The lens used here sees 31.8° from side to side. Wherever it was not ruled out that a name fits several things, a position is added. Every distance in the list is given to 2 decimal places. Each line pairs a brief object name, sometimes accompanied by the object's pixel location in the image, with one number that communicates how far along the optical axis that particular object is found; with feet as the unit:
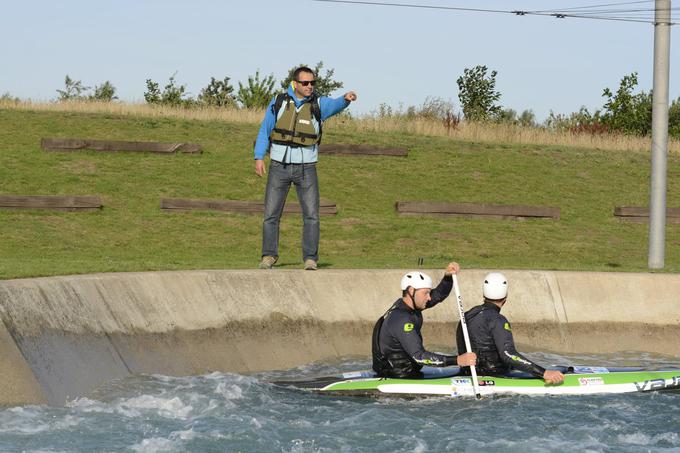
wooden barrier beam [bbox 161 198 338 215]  83.20
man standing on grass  56.44
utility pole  65.62
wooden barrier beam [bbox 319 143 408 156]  104.27
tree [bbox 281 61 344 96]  167.32
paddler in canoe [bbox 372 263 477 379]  44.47
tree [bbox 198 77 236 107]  160.66
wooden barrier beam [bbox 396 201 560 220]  86.84
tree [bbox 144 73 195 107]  157.07
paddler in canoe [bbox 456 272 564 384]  44.70
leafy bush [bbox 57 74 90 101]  170.35
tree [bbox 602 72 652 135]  152.66
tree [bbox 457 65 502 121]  148.97
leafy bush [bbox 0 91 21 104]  122.72
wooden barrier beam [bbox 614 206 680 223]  90.27
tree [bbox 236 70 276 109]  155.63
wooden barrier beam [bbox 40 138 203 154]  97.96
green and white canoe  44.62
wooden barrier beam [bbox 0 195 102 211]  79.92
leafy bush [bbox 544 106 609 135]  147.00
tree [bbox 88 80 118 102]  178.50
